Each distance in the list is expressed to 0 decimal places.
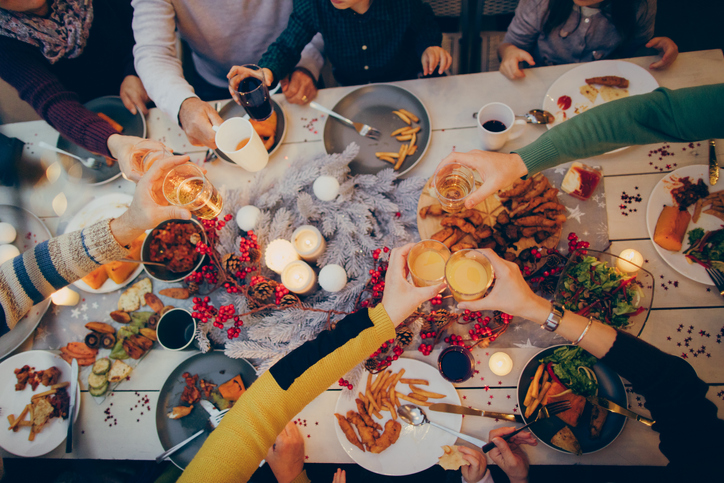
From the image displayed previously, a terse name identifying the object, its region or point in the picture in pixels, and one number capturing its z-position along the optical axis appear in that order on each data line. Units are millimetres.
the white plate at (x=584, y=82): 1668
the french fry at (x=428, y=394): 1503
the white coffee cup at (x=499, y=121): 1574
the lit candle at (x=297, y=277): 1478
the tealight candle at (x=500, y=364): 1521
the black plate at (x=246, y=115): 1909
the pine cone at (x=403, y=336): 1443
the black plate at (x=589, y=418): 1355
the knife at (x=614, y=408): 1316
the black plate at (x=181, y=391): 1570
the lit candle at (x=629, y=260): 1406
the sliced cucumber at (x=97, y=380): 1696
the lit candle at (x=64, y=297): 1763
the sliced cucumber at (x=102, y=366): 1711
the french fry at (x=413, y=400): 1497
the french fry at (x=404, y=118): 1807
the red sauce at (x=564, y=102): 1726
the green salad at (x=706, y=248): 1431
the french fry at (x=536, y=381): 1445
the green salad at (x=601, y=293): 1369
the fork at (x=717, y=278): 1424
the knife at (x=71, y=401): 1620
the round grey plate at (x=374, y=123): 1806
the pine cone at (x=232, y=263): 1520
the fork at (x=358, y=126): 1823
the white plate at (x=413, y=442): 1438
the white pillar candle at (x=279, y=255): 1530
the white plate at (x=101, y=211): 1880
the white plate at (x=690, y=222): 1470
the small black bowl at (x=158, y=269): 1606
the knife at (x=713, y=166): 1500
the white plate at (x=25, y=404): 1613
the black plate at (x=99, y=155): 1976
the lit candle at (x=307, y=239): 1501
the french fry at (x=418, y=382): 1525
